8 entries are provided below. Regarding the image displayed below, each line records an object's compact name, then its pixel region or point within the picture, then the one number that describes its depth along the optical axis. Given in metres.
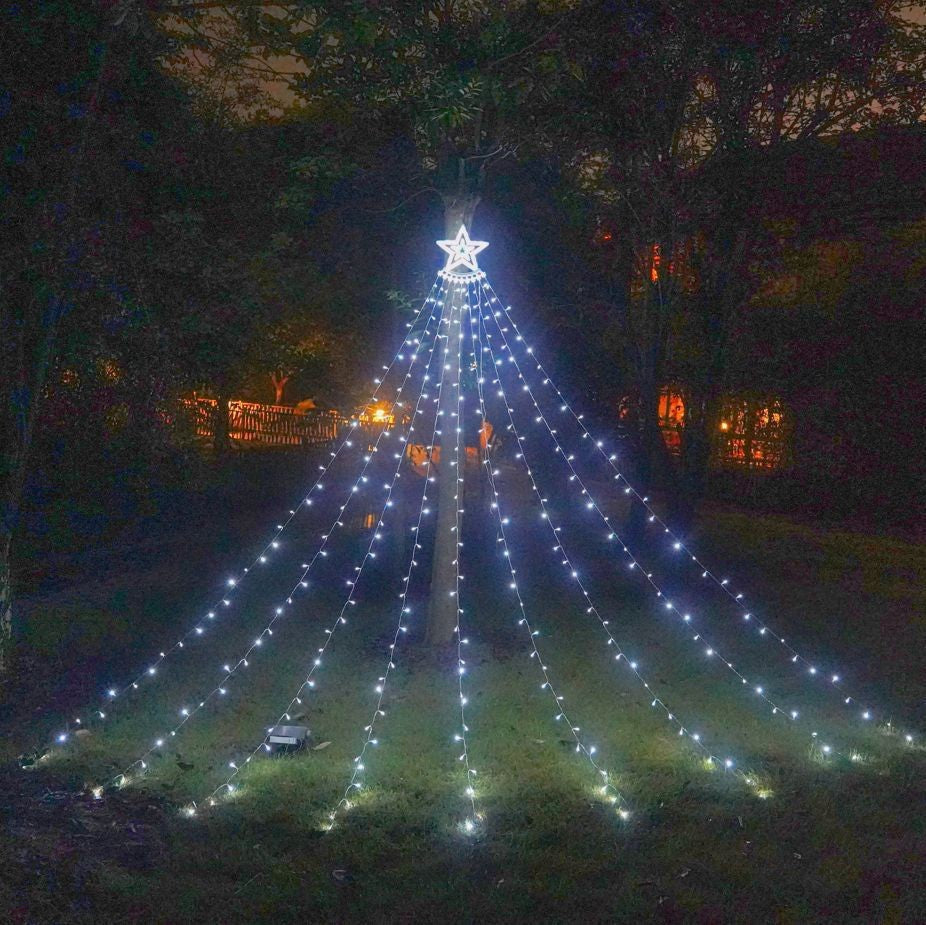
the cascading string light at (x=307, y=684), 6.07
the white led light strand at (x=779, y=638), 7.59
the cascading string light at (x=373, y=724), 5.77
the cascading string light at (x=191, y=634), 7.46
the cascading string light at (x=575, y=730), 5.80
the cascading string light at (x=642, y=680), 6.56
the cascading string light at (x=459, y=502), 7.76
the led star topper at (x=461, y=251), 8.34
